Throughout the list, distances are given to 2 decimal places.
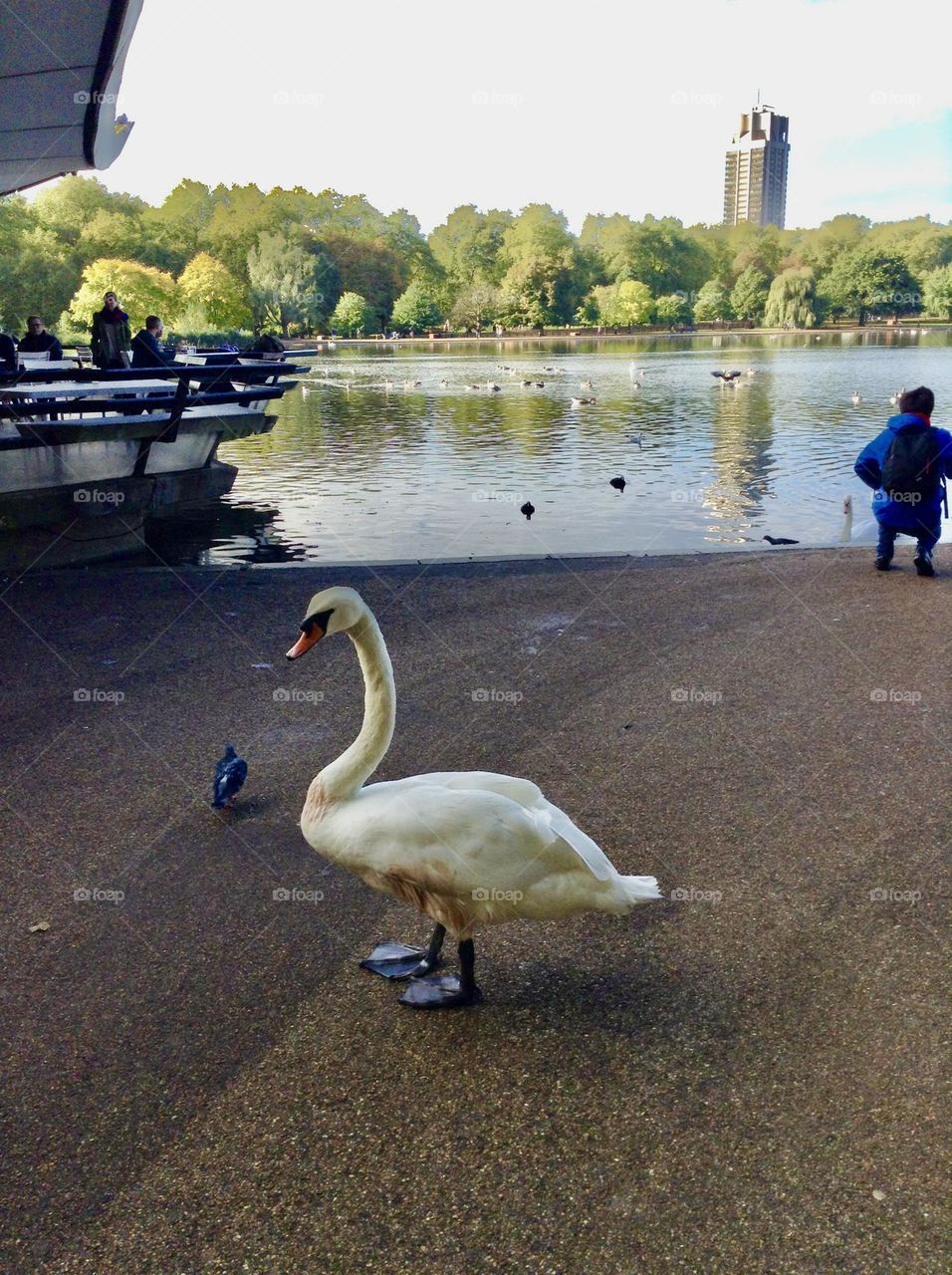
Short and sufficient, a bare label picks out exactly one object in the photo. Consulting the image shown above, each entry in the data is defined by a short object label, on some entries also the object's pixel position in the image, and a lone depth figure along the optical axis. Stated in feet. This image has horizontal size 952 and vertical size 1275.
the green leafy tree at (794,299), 455.63
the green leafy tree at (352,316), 408.67
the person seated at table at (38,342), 67.56
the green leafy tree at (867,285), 487.61
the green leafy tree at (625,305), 493.36
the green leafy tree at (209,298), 312.50
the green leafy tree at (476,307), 481.87
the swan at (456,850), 12.20
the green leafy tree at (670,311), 515.09
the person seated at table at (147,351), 56.29
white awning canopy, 30.19
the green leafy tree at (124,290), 276.00
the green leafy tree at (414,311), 445.37
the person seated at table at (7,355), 45.14
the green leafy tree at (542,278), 483.51
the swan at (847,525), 45.21
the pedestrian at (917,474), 33.99
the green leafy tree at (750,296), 521.65
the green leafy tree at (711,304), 520.83
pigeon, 18.66
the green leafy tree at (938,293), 476.13
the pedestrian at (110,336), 55.47
